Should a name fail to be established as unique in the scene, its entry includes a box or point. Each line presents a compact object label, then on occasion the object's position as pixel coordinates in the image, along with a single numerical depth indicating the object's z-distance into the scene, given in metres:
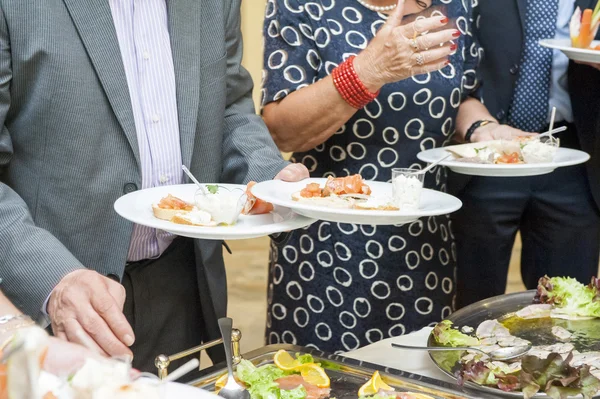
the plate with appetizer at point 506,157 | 2.46
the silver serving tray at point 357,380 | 2.05
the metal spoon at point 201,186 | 2.17
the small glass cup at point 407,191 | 2.20
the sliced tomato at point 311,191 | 2.21
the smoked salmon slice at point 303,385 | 2.03
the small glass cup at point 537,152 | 2.59
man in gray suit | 2.04
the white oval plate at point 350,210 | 2.08
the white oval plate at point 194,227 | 2.04
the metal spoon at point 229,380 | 2.01
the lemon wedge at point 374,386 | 2.03
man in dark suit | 2.91
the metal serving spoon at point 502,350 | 2.14
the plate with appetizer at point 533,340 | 2.05
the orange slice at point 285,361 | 2.09
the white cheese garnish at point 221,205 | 2.15
